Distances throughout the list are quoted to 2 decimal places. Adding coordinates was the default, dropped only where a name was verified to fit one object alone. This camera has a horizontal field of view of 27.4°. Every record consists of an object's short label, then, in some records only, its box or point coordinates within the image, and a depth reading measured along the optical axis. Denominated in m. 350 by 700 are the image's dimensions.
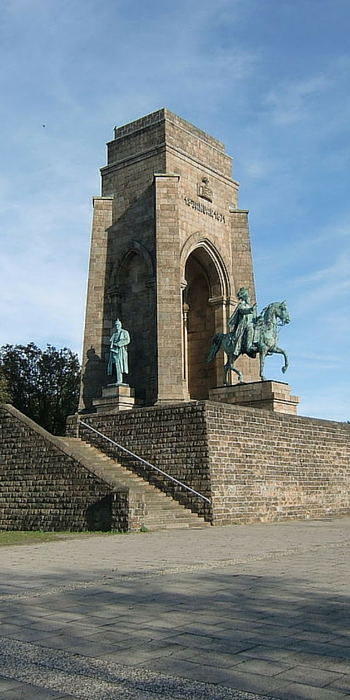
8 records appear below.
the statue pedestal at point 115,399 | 22.70
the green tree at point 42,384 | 35.22
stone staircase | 15.70
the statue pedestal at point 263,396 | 21.47
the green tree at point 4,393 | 30.61
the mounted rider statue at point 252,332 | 22.86
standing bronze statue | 23.36
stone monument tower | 24.08
